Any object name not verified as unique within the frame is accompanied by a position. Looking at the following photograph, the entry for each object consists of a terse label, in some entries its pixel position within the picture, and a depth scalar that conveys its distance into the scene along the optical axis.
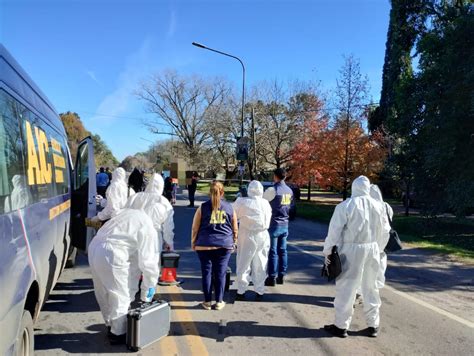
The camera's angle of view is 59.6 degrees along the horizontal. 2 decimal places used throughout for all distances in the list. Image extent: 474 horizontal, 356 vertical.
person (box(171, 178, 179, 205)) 20.15
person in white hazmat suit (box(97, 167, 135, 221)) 6.23
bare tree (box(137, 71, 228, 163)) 49.12
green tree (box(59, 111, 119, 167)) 67.88
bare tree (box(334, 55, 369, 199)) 18.50
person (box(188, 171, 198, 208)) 19.75
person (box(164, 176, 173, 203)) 19.28
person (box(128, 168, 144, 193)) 9.85
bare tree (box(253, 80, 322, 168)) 34.31
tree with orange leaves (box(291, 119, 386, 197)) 18.98
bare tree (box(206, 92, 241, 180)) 41.44
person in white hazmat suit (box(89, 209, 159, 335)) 4.09
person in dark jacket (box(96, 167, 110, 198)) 14.21
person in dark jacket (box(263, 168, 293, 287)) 6.61
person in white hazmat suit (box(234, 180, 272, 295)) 5.96
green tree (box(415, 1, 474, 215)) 12.33
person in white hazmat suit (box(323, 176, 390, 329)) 4.66
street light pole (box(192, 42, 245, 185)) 24.94
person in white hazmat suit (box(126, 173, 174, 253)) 5.78
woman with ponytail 5.35
